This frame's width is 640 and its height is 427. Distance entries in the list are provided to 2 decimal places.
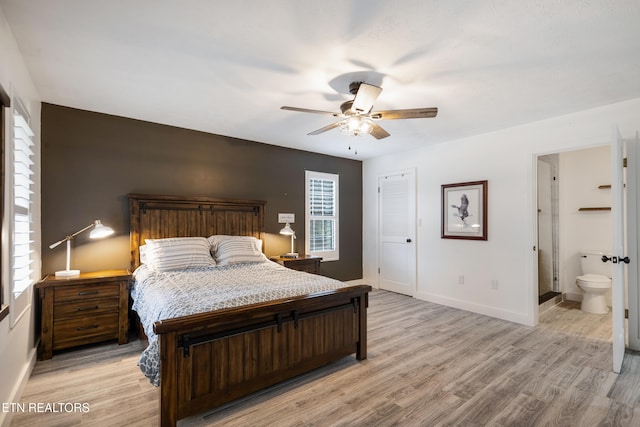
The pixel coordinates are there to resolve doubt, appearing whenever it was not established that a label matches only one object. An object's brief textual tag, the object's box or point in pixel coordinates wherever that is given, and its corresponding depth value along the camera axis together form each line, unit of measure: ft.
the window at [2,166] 5.49
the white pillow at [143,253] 11.05
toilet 12.94
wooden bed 5.92
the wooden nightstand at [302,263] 13.82
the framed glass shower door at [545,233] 15.15
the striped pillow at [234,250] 11.61
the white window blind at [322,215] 16.57
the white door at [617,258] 8.04
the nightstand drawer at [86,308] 8.96
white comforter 6.45
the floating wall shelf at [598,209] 13.90
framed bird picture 13.28
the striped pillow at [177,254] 10.34
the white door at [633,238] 9.48
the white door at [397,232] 16.17
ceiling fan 7.48
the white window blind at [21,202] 6.78
